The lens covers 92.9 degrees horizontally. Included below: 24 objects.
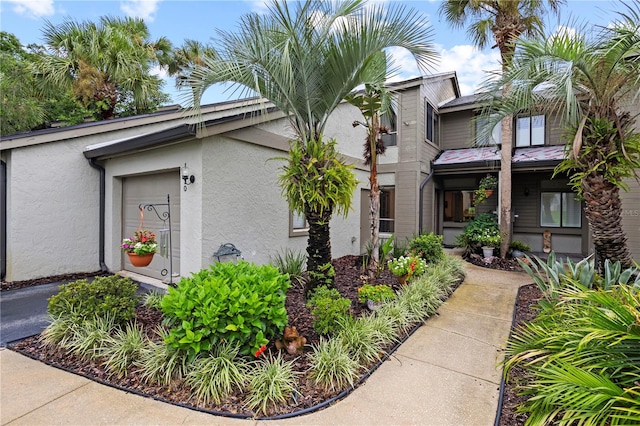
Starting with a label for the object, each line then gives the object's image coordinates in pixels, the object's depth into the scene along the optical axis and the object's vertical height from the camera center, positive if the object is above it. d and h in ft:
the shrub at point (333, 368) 10.18 -5.39
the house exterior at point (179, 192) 18.79 +1.54
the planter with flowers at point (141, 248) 16.05 -1.93
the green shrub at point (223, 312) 10.14 -3.45
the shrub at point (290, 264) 20.83 -3.73
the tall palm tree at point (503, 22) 29.63 +19.78
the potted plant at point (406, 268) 20.27 -3.69
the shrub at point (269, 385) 9.14 -5.43
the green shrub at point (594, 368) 6.85 -3.91
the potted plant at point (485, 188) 34.73 +3.02
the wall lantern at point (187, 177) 18.30 +2.12
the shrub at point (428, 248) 25.58 -2.95
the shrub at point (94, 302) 13.02 -3.94
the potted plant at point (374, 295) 16.03 -4.39
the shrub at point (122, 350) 10.85 -5.20
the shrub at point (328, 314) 12.60 -4.24
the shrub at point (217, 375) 9.40 -5.29
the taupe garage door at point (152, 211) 20.59 +0.21
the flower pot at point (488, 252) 31.07 -3.92
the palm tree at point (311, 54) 14.42 +7.83
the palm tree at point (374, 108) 16.92 +7.06
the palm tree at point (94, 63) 32.19 +16.34
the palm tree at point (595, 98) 14.80 +6.60
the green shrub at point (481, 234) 31.30 -2.18
